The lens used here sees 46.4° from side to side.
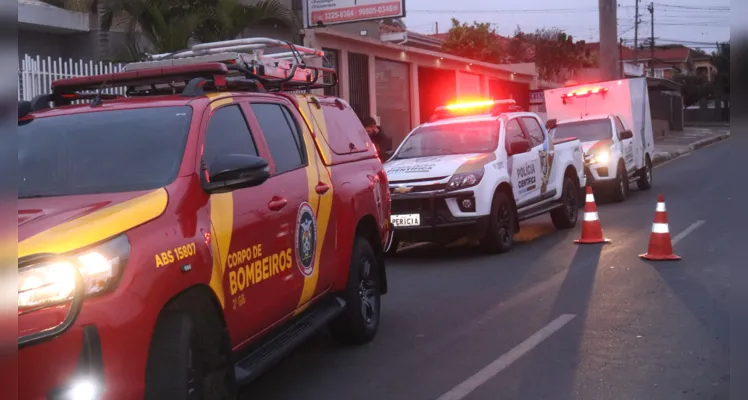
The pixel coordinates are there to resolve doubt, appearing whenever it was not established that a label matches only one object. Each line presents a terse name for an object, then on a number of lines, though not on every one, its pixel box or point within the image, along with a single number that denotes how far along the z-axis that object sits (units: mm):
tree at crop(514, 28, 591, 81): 45188
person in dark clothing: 14695
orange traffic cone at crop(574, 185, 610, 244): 11547
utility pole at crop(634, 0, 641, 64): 73825
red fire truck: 3434
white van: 17359
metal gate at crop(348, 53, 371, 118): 22656
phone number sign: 21031
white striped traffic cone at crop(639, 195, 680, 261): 9961
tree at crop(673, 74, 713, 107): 70881
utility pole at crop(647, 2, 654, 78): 72125
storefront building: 21938
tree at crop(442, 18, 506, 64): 40281
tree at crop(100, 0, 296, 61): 14844
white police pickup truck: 10625
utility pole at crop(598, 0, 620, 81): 26422
